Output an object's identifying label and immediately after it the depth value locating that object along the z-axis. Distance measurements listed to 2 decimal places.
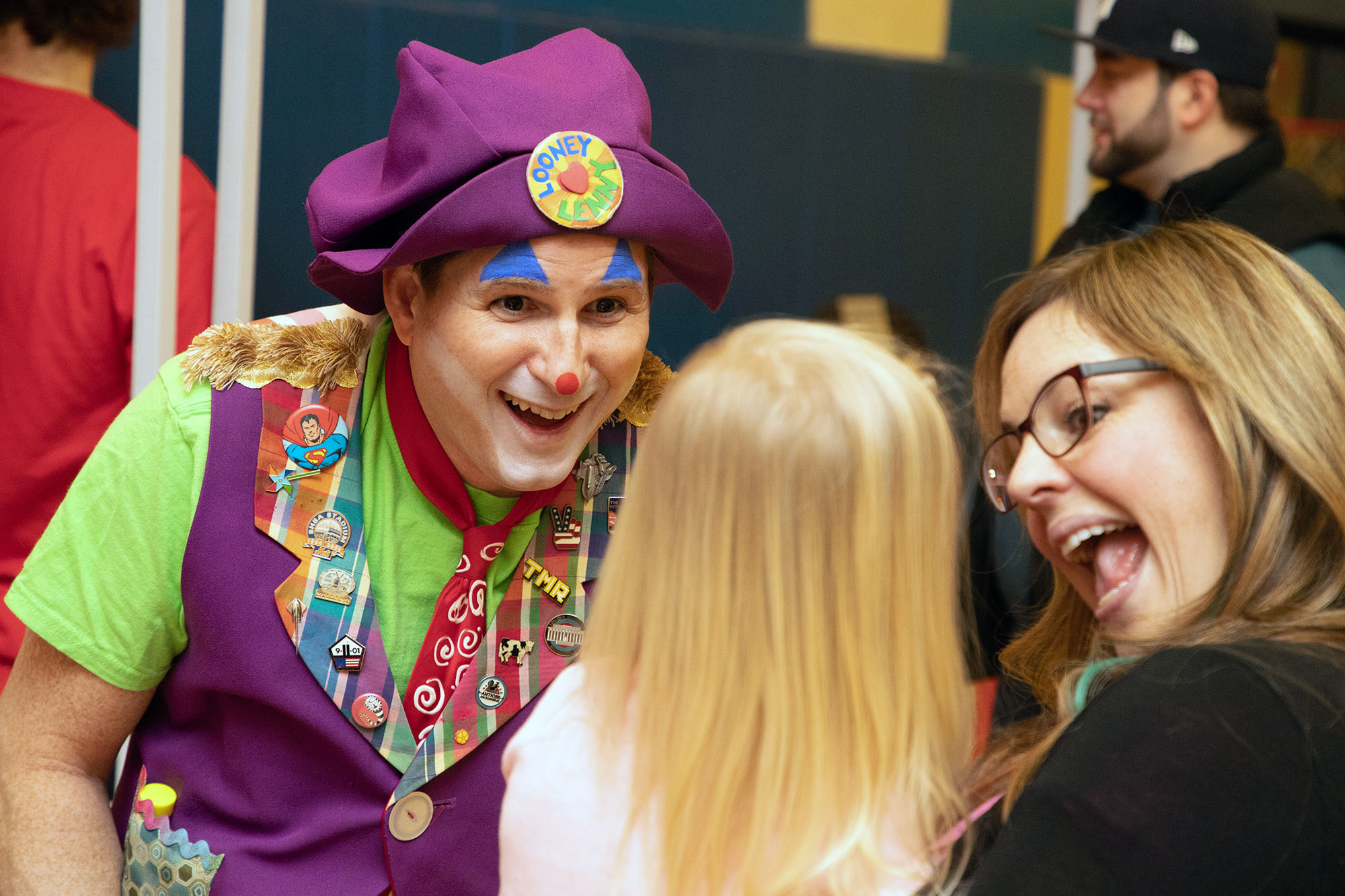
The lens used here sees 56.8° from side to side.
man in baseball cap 2.65
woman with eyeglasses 0.97
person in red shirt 2.02
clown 1.41
